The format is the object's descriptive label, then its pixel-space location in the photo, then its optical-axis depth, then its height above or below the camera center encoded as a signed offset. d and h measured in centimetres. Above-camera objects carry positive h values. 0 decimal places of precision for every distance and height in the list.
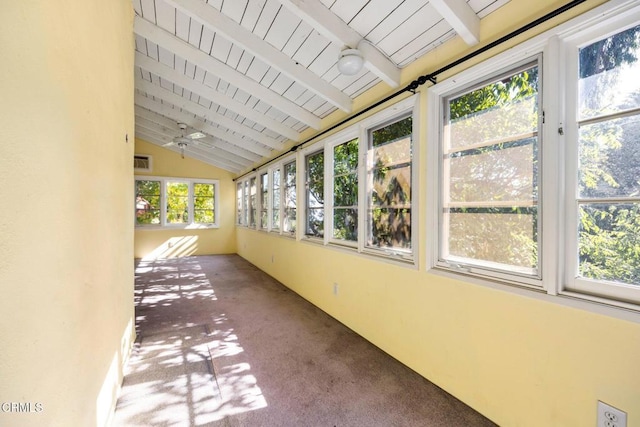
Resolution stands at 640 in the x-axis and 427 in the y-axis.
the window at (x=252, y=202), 659 +20
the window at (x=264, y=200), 562 +22
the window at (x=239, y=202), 762 +25
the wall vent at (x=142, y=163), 688 +122
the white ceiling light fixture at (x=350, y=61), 198 +109
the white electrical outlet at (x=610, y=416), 115 -88
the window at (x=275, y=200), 516 +21
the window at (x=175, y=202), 707 +24
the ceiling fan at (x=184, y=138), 440 +126
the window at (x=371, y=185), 230 +26
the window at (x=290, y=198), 446 +21
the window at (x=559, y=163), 122 +25
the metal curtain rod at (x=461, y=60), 132 +96
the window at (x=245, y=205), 706 +15
